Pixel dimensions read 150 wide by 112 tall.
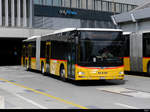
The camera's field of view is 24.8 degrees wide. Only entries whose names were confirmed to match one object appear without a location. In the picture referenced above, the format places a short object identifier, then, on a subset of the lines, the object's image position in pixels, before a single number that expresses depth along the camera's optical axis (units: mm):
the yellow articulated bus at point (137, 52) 21062
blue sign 54844
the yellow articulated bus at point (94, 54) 15438
